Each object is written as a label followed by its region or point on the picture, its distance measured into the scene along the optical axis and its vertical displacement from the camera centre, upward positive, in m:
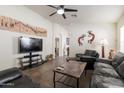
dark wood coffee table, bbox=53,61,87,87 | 1.80 -0.65
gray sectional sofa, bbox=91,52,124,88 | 1.44 -0.66
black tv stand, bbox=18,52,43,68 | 3.31 -0.69
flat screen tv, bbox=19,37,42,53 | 3.18 +0.05
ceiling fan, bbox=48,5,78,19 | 2.50 +1.17
